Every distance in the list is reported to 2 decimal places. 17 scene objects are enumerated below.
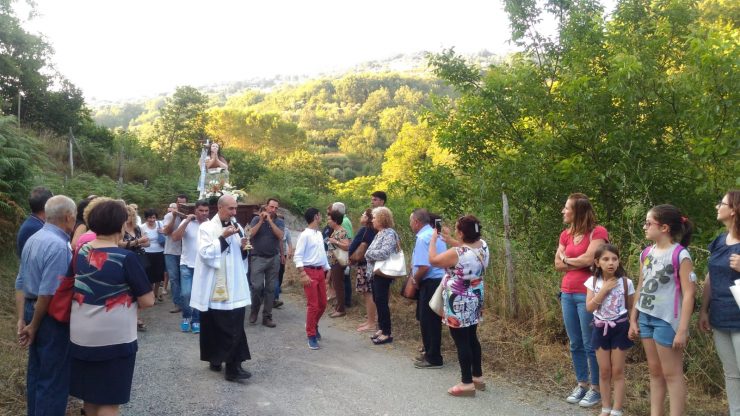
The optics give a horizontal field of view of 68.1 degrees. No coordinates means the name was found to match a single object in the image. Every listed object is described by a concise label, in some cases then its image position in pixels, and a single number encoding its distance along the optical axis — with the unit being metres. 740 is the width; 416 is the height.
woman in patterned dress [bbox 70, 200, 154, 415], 3.54
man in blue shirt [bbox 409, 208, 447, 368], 6.03
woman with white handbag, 7.14
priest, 5.62
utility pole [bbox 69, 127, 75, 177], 16.83
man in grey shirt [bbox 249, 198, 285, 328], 8.09
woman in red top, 4.75
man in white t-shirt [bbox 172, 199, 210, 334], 7.82
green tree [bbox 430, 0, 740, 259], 5.46
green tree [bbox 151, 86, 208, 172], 30.30
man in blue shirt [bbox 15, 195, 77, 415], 3.75
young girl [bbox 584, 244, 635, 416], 4.40
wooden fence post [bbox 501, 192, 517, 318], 7.20
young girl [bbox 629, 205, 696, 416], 3.87
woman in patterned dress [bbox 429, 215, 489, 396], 5.09
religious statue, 9.45
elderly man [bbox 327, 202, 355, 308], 8.68
